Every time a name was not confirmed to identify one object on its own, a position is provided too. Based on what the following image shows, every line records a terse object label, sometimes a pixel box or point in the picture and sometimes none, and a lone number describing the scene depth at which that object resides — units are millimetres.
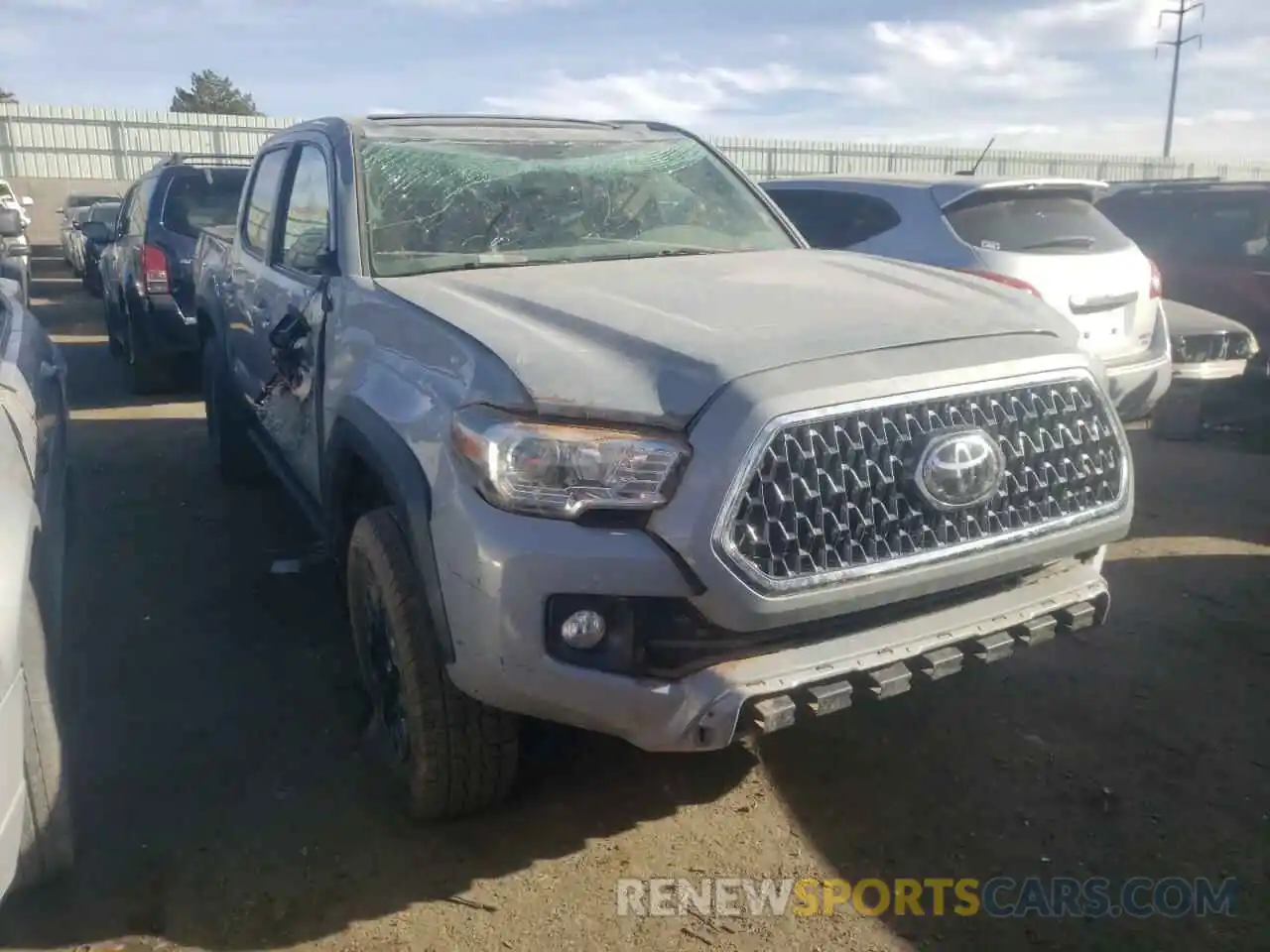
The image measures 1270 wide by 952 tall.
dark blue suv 8547
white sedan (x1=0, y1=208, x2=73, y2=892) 2311
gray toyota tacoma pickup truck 2486
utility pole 47344
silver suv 5988
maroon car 8258
